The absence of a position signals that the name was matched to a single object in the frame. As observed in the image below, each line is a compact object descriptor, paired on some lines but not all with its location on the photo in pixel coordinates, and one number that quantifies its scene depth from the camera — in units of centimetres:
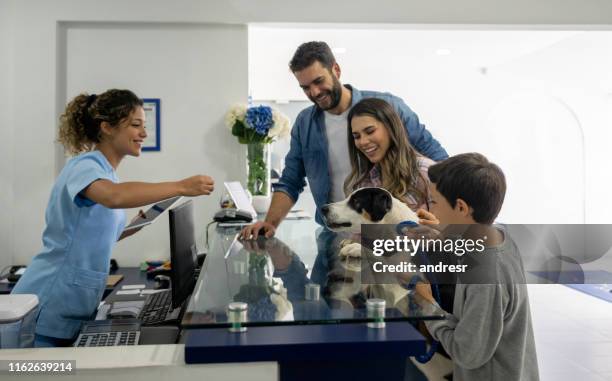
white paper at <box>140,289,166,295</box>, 236
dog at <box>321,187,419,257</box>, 156
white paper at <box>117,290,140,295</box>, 237
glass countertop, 85
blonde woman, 181
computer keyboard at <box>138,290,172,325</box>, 173
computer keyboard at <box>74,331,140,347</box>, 118
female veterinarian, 150
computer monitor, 161
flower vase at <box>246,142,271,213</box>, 319
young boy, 114
